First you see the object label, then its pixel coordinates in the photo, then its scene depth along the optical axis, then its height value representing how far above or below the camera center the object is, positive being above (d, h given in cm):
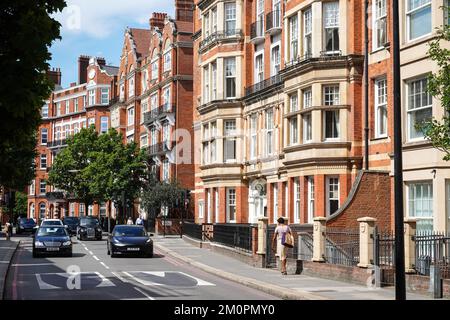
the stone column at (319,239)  2312 -106
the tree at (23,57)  1289 +263
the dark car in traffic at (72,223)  5803 -139
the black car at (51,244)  3291 -171
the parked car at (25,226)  6588 -182
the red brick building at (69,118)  9209 +1163
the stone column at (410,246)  1889 -104
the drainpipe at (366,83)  2884 +478
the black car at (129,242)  3225 -159
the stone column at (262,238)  2727 -120
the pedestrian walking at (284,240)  2370 -111
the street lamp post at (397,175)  1340 +56
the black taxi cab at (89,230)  4900 -163
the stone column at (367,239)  2018 -92
